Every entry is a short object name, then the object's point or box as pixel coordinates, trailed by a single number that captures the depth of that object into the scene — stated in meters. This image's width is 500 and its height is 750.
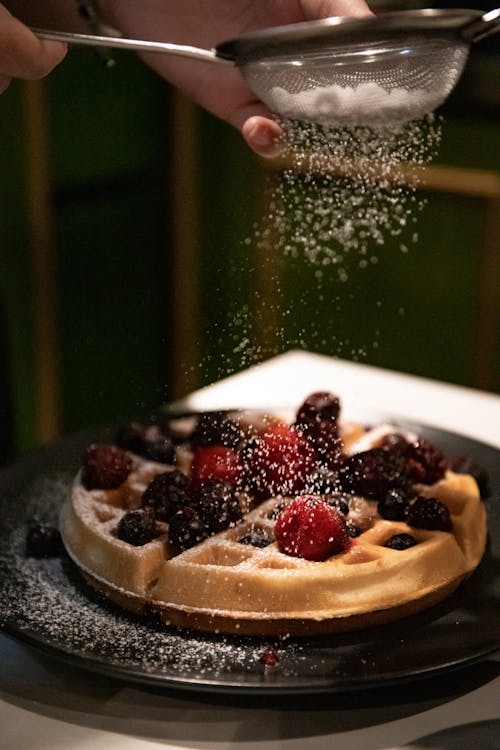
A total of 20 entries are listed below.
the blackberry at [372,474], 0.74
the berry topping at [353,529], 0.72
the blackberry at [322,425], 0.76
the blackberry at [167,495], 0.72
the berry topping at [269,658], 0.64
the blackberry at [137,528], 0.71
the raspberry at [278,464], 0.74
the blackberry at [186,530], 0.71
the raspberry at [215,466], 0.74
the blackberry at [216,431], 0.78
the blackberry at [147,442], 0.80
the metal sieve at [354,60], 0.68
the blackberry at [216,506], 0.72
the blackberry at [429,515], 0.72
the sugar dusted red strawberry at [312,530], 0.69
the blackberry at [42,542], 0.73
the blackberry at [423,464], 0.77
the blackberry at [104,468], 0.76
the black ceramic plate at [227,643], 0.63
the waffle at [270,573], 0.67
